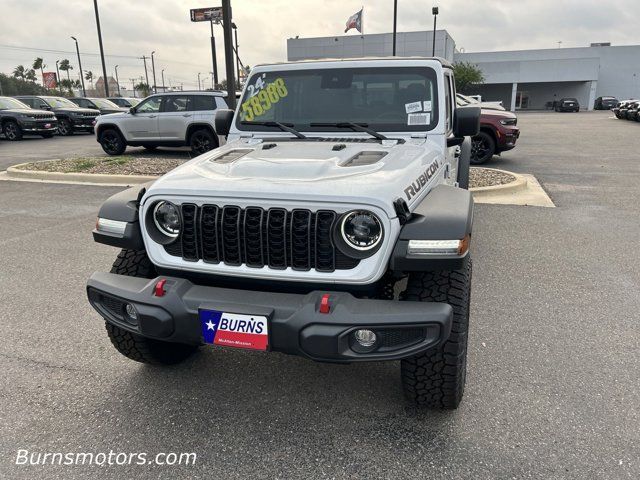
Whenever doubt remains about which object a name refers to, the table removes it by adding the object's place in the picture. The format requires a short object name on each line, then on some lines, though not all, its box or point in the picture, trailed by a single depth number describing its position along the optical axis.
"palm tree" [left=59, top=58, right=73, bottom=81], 94.75
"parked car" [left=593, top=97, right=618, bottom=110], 49.99
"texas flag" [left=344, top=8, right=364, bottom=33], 33.34
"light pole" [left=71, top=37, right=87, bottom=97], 48.91
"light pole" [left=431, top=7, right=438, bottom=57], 32.44
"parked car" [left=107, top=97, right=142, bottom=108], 27.80
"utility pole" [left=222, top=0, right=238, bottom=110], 9.12
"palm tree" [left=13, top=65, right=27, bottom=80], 97.07
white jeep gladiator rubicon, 2.22
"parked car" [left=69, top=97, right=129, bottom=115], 23.12
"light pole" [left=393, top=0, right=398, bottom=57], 28.11
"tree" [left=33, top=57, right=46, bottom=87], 93.25
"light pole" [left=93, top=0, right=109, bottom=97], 29.21
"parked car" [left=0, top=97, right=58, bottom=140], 18.55
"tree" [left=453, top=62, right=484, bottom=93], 47.53
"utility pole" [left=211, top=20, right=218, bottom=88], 23.47
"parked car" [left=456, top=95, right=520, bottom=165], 10.80
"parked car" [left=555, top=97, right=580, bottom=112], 46.09
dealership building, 54.56
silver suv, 12.46
